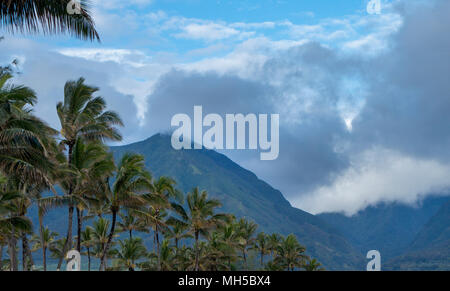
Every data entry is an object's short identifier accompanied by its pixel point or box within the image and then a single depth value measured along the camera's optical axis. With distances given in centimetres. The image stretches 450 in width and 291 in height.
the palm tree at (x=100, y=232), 5919
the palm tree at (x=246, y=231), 8778
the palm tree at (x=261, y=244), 9481
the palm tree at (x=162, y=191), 5086
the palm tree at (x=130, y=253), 6297
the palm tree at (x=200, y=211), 5891
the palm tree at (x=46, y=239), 6435
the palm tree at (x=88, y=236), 6115
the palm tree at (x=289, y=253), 8894
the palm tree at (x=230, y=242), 6866
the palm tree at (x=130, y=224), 6099
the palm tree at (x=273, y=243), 9239
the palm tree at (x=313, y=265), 8940
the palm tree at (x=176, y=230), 5831
